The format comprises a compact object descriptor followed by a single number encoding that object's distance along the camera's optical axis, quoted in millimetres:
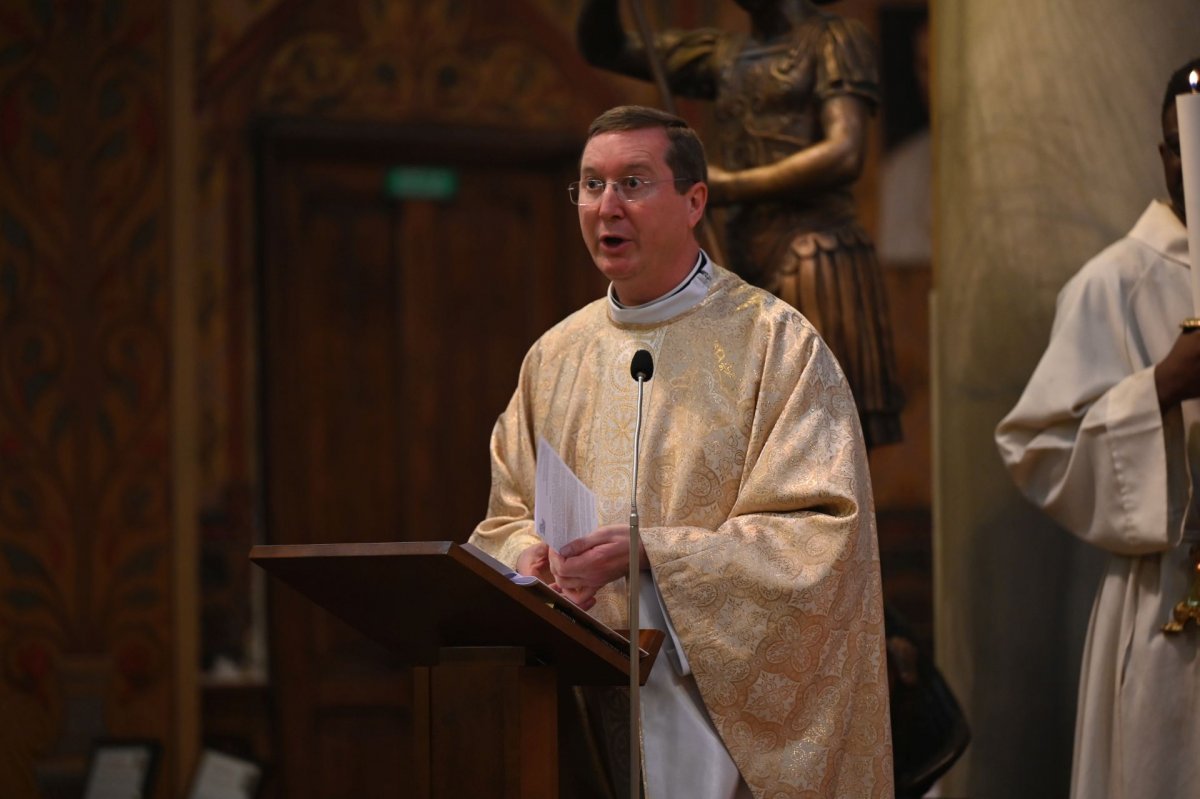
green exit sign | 15156
